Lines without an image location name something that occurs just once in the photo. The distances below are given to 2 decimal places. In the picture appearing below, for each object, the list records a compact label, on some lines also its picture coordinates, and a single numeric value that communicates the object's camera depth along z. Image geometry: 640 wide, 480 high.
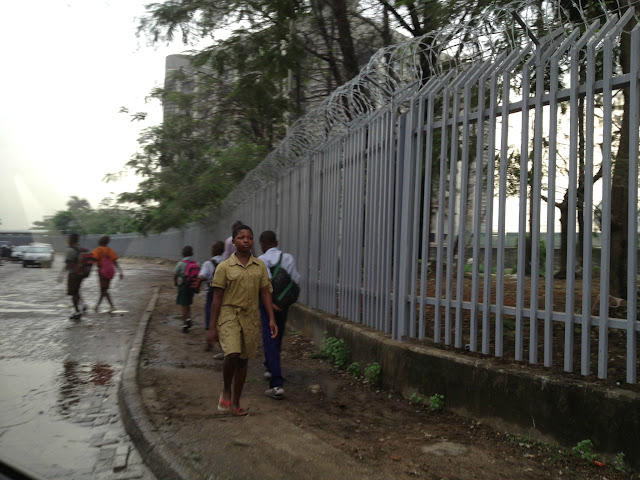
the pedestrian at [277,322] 5.48
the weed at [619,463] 3.58
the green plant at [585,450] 3.73
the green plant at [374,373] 5.63
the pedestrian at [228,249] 8.59
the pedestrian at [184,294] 9.37
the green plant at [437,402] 4.79
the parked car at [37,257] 31.98
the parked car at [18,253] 34.04
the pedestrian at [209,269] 8.40
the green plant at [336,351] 6.50
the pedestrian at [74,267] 10.72
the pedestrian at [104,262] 11.31
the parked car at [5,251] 38.72
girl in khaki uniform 4.76
